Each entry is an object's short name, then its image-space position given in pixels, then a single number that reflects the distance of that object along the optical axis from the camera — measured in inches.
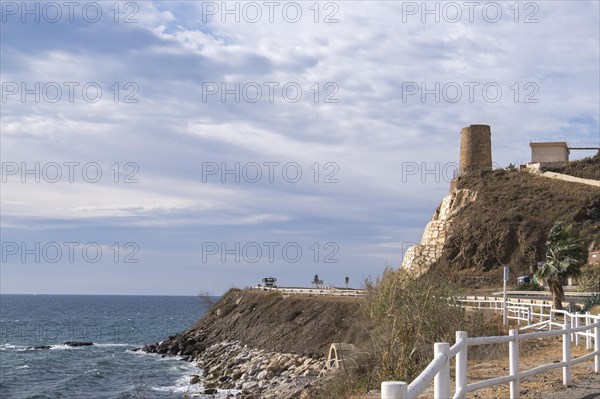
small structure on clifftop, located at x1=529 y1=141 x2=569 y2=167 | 3572.8
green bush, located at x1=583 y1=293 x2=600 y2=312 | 1188.2
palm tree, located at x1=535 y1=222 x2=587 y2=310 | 1269.7
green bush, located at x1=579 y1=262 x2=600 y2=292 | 1825.8
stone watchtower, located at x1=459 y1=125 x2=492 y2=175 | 3612.2
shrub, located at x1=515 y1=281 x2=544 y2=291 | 2229.3
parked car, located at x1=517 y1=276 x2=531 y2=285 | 2391.7
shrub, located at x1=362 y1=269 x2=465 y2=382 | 579.5
